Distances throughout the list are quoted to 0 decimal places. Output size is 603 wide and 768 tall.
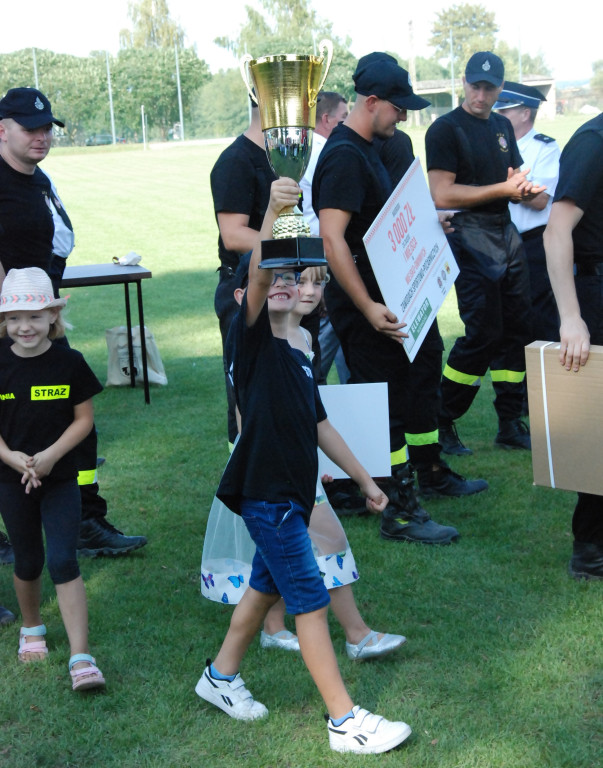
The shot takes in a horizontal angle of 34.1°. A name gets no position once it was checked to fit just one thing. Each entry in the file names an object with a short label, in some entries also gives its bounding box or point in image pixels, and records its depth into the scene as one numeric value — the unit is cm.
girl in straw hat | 359
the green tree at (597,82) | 5931
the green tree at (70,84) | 7006
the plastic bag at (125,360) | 855
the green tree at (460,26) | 9838
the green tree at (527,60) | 8014
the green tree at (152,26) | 9869
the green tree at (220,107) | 8019
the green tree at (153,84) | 7244
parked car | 7100
